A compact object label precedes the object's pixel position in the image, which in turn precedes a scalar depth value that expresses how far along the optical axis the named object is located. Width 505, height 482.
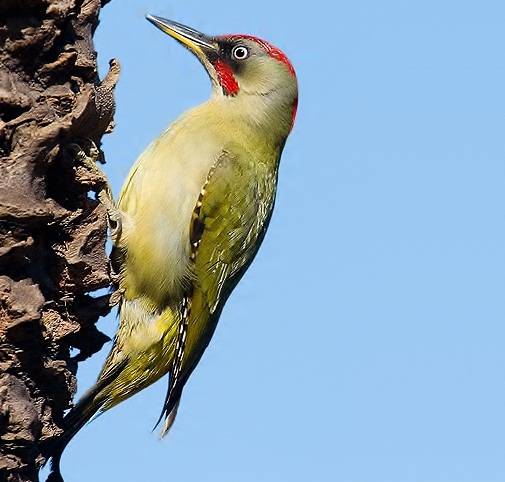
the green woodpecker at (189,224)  8.88
